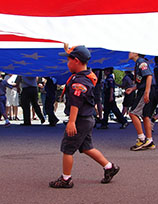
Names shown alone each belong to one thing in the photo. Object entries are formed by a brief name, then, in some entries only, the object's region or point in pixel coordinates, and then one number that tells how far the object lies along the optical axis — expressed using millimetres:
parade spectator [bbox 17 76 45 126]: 10938
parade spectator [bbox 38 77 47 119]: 13765
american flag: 6559
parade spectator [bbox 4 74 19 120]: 13695
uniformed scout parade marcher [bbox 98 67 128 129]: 9859
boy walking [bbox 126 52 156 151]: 6500
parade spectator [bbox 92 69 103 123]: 11008
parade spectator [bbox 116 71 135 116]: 11070
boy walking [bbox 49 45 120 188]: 4254
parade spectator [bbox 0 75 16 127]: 11094
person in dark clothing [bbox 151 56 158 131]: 8531
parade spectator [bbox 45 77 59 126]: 10898
